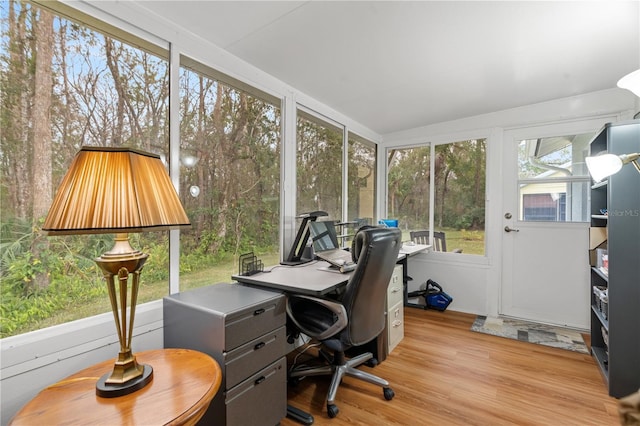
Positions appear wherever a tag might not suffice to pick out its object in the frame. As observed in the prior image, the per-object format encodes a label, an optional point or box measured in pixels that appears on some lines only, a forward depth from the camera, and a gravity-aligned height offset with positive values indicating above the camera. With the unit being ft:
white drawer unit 7.94 -2.71
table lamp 2.91 +0.03
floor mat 8.72 -3.76
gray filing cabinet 4.36 -2.05
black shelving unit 6.11 -1.08
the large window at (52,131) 4.00 +1.25
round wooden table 2.89 -2.00
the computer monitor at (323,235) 7.89 -0.59
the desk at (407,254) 9.45 -1.22
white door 9.62 -0.36
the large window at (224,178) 6.11 +0.84
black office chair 5.42 -1.91
